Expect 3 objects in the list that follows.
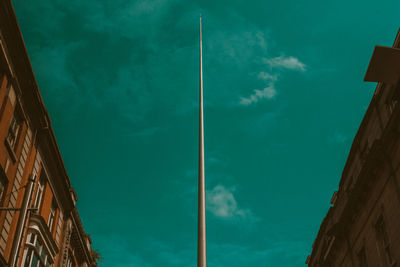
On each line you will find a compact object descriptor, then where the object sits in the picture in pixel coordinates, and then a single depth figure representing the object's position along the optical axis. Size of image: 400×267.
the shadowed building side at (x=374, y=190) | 21.97
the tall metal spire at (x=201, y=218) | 14.12
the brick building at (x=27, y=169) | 23.03
